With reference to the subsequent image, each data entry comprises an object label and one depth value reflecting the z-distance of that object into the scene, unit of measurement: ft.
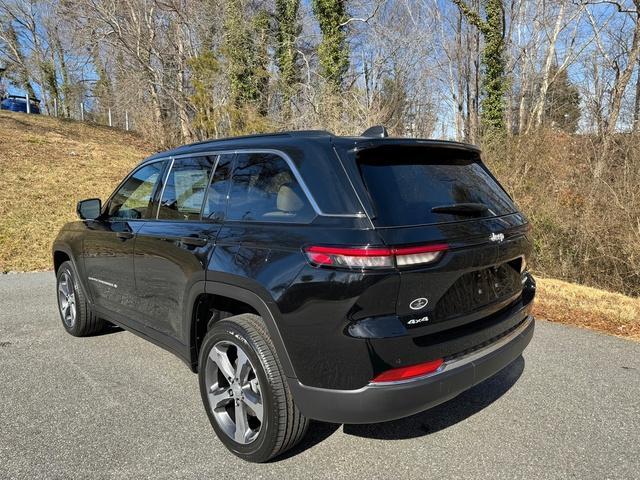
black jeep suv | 7.34
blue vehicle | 109.23
